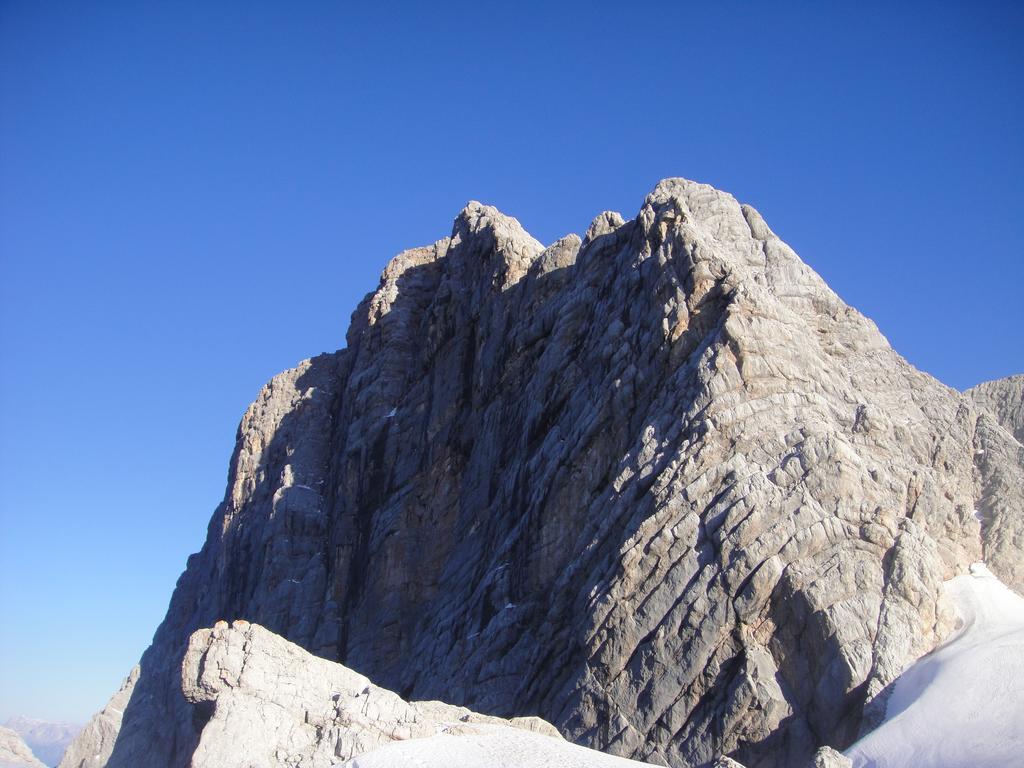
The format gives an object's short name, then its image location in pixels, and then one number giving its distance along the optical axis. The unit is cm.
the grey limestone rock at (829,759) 3431
